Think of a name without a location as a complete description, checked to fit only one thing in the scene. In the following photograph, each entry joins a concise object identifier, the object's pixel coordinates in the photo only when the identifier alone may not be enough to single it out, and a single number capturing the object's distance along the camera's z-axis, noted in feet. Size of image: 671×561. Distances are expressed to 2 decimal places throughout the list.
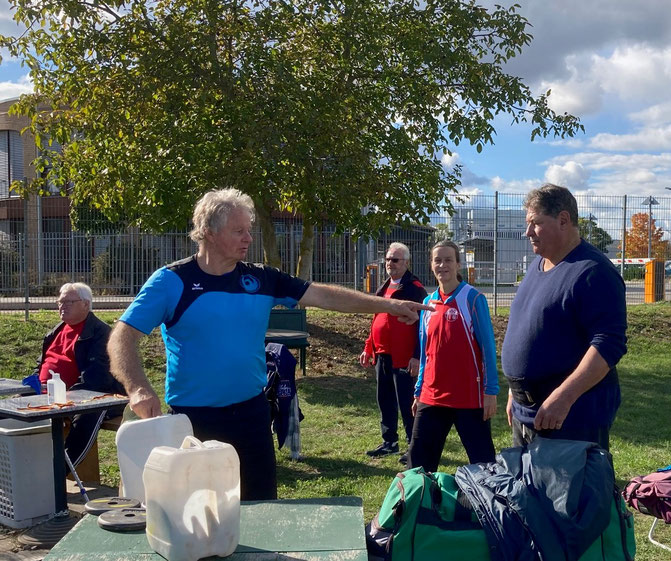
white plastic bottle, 17.33
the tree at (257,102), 31.14
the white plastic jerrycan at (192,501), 7.80
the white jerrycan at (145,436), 9.65
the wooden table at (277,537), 7.98
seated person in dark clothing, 20.04
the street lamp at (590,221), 49.37
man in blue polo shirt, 11.05
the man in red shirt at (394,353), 21.83
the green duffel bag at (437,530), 9.55
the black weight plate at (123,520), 8.77
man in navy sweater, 10.94
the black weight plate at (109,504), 9.45
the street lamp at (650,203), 51.44
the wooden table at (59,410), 16.39
